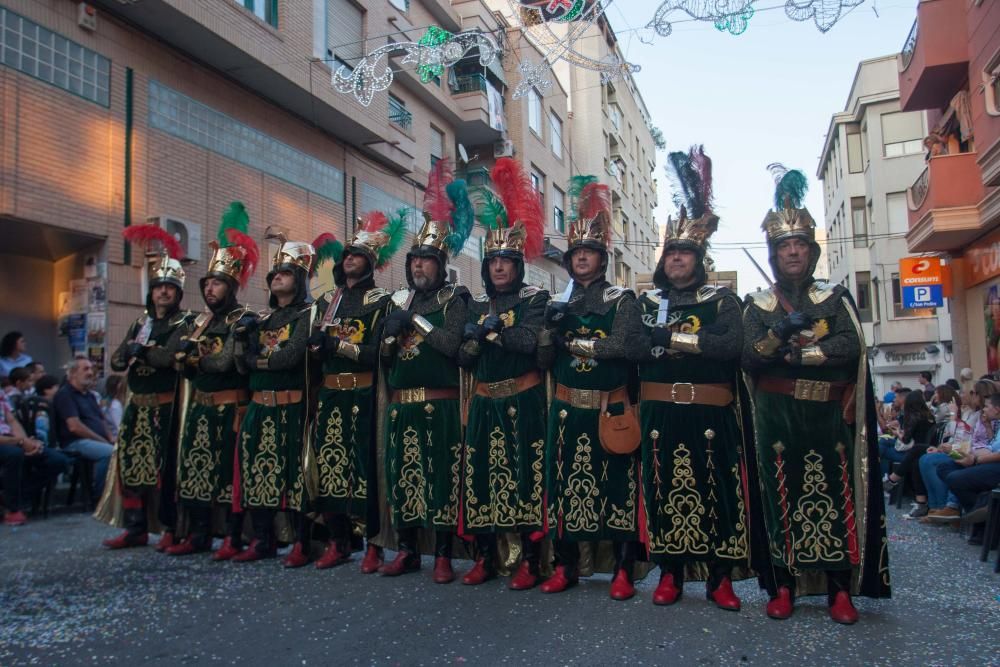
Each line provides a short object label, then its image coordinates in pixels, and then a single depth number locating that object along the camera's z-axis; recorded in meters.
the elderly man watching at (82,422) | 8.73
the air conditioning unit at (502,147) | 24.31
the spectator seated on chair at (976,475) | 6.80
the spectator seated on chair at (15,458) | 7.93
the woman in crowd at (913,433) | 8.75
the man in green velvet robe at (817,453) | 4.20
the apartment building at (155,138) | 10.03
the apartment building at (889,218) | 30.03
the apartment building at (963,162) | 13.40
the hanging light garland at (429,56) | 11.48
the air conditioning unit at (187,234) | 11.90
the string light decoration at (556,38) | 9.46
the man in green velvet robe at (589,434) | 4.62
